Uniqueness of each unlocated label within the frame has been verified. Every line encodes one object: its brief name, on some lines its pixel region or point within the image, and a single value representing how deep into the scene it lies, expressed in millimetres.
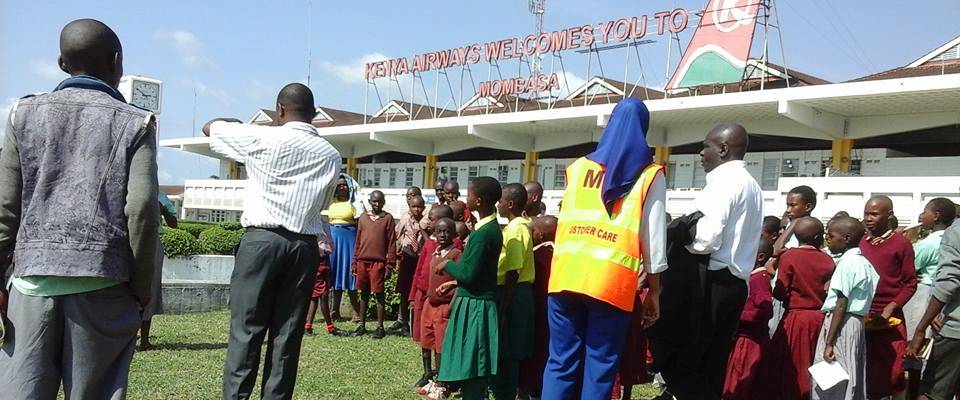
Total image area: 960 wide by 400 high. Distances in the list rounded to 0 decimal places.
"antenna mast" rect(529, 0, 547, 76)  34094
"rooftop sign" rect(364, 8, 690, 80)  23859
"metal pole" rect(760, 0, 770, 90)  20156
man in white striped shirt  4145
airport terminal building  17281
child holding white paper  5324
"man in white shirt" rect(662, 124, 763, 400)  4531
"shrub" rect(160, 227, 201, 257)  11641
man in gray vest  2980
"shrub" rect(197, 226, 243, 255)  12431
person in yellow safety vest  4125
